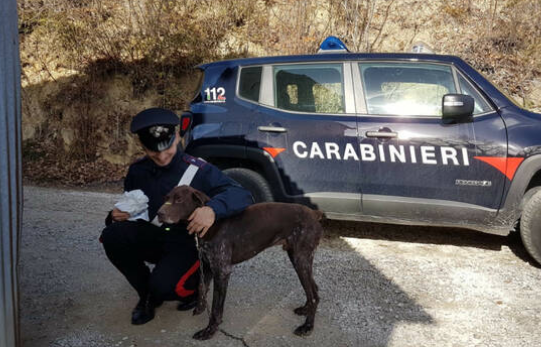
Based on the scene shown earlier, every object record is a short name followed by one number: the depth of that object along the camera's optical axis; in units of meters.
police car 4.27
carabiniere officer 2.98
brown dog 2.89
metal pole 2.35
